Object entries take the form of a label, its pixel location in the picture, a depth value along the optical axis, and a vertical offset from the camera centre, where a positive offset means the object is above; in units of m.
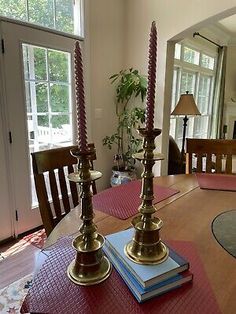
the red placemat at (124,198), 1.10 -0.43
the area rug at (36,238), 2.26 -1.19
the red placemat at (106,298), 0.59 -0.45
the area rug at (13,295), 1.53 -1.19
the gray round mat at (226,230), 0.86 -0.45
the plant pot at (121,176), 3.03 -0.79
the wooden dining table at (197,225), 0.69 -0.44
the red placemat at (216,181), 1.42 -0.41
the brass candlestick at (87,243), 0.61 -0.34
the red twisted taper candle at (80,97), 0.57 +0.03
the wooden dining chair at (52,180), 1.14 -0.33
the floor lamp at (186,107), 3.10 +0.05
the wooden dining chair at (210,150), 1.77 -0.28
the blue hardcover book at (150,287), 0.60 -0.43
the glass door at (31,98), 2.15 +0.10
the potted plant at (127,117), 2.95 -0.08
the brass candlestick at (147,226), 0.66 -0.31
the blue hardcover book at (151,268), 0.61 -0.40
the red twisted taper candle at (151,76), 0.63 +0.08
